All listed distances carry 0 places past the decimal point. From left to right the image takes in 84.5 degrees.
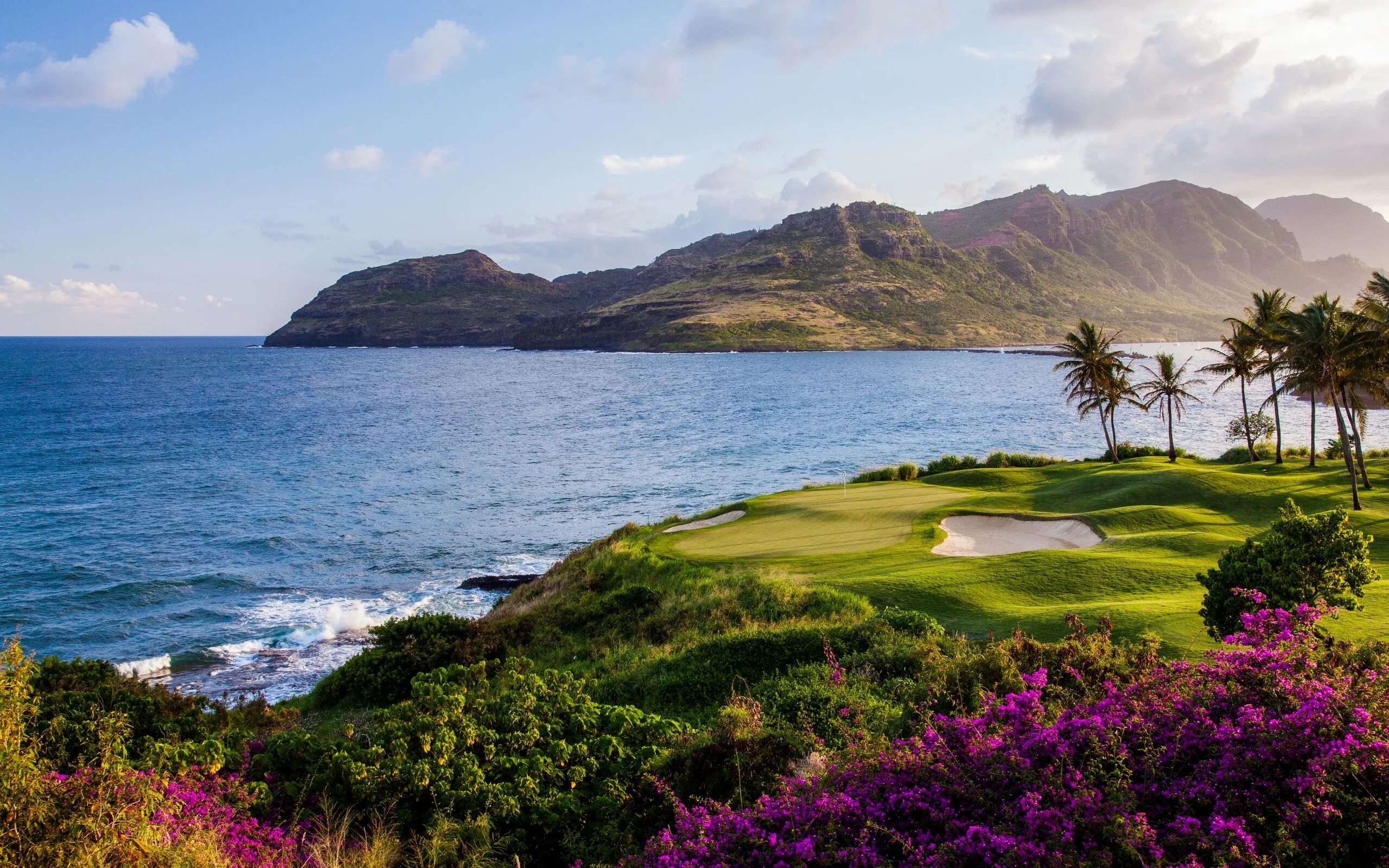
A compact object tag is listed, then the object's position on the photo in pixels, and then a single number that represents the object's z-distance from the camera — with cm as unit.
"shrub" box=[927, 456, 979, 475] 4688
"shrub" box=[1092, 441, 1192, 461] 5228
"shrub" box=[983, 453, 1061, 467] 4741
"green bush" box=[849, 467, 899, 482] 4631
